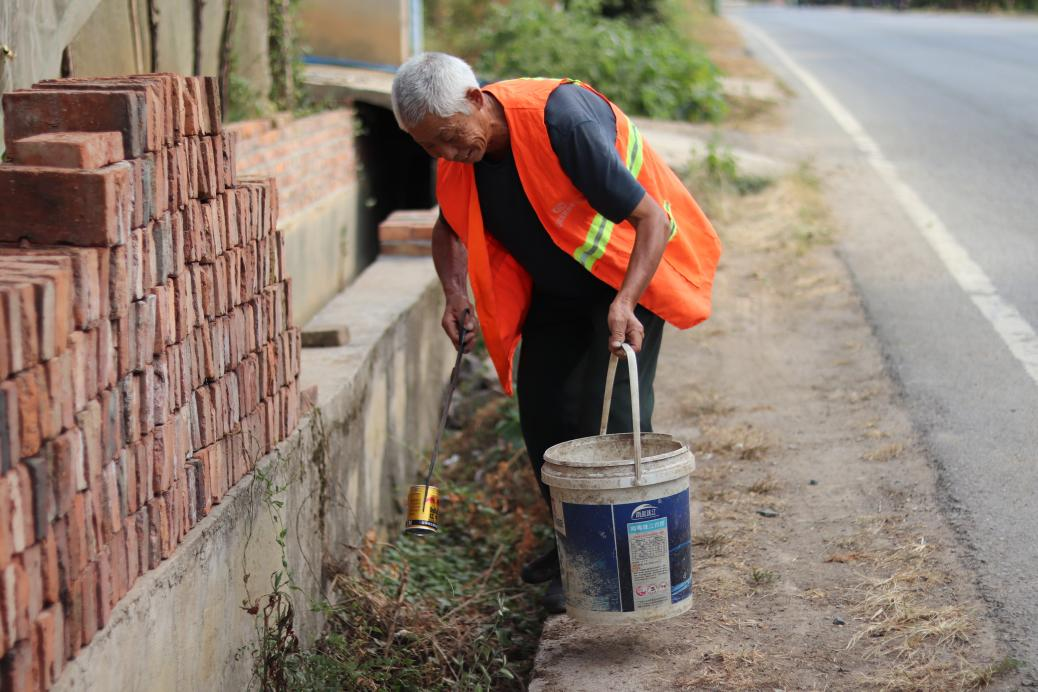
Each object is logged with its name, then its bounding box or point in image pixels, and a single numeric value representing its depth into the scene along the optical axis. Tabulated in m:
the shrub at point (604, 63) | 12.57
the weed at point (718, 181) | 8.66
